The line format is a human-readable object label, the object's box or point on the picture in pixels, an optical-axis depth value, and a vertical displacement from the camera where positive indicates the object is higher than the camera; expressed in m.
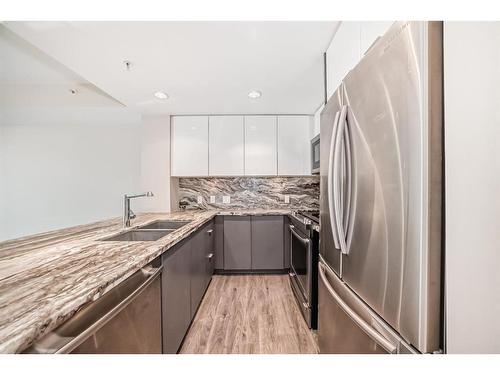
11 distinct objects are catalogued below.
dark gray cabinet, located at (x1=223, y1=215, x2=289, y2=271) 2.94 -0.76
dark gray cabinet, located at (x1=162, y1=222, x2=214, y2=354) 1.24 -0.70
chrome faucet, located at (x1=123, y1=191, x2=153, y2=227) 1.88 -0.22
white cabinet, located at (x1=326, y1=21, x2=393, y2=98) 0.99 +0.75
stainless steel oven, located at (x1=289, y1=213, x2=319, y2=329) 1.75 -0.69
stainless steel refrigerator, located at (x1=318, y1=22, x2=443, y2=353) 0.55 -0.03
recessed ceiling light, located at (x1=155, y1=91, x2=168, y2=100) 2.35 +1.01
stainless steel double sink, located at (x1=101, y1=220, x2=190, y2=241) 1.67 -0.38
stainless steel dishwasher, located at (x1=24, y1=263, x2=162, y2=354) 0.58 -0.45
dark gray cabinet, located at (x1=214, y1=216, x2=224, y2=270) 2.95 -0.79
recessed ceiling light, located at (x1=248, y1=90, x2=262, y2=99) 2.36 +1.01
